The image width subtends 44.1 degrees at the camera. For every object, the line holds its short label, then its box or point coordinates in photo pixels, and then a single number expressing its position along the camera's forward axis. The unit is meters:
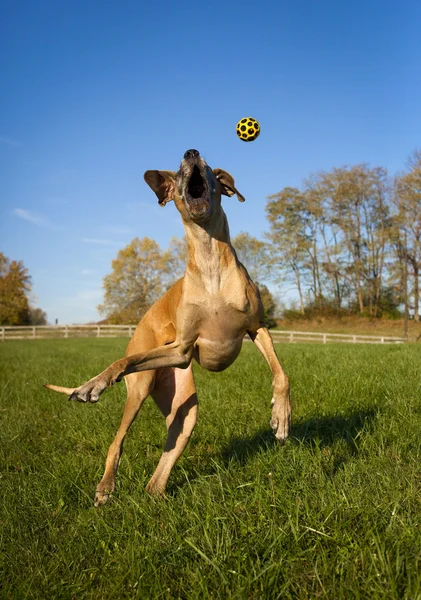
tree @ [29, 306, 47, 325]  74.44
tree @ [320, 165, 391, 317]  39.75
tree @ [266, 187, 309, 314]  42.06
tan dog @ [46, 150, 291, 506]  3.72
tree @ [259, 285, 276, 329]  41.58
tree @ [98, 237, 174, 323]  52.16
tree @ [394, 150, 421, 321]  35.50
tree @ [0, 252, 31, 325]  55.97
